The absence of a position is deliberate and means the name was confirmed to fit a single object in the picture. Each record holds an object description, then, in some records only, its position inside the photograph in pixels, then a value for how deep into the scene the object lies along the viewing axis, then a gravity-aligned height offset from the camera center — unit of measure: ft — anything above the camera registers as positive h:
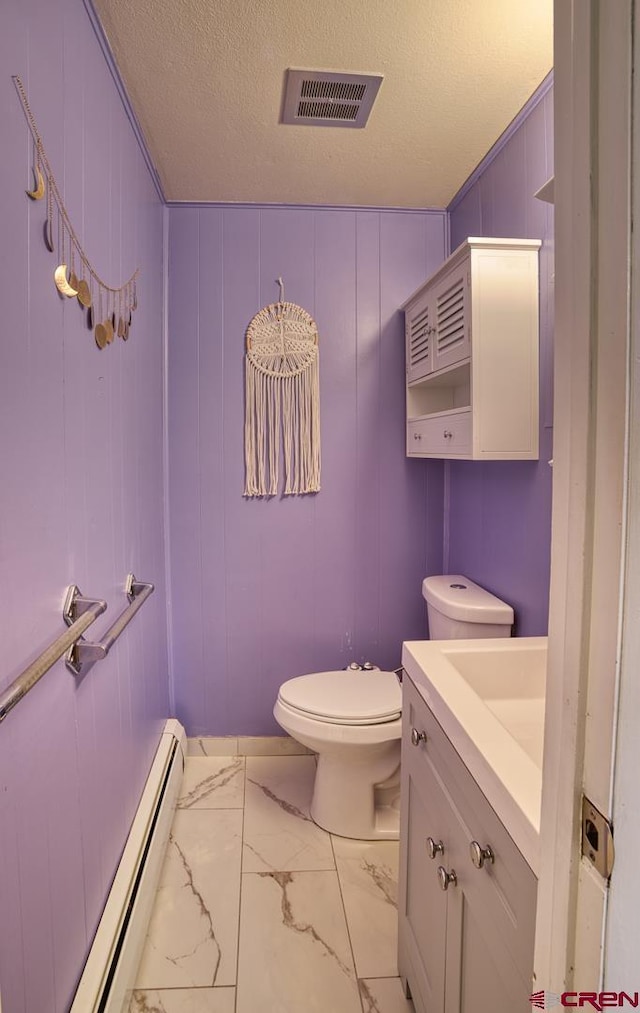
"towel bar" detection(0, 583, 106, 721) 2.36 -0.92
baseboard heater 3.58 -3.38
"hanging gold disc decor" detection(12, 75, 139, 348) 3.02 +1.45
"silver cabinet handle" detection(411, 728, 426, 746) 3.64 -1.80
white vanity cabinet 2.33 -2.19
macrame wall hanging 7.04 +1.05
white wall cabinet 4.87 +1.22
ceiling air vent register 4.70 +3.48
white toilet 5.53 -2.59
